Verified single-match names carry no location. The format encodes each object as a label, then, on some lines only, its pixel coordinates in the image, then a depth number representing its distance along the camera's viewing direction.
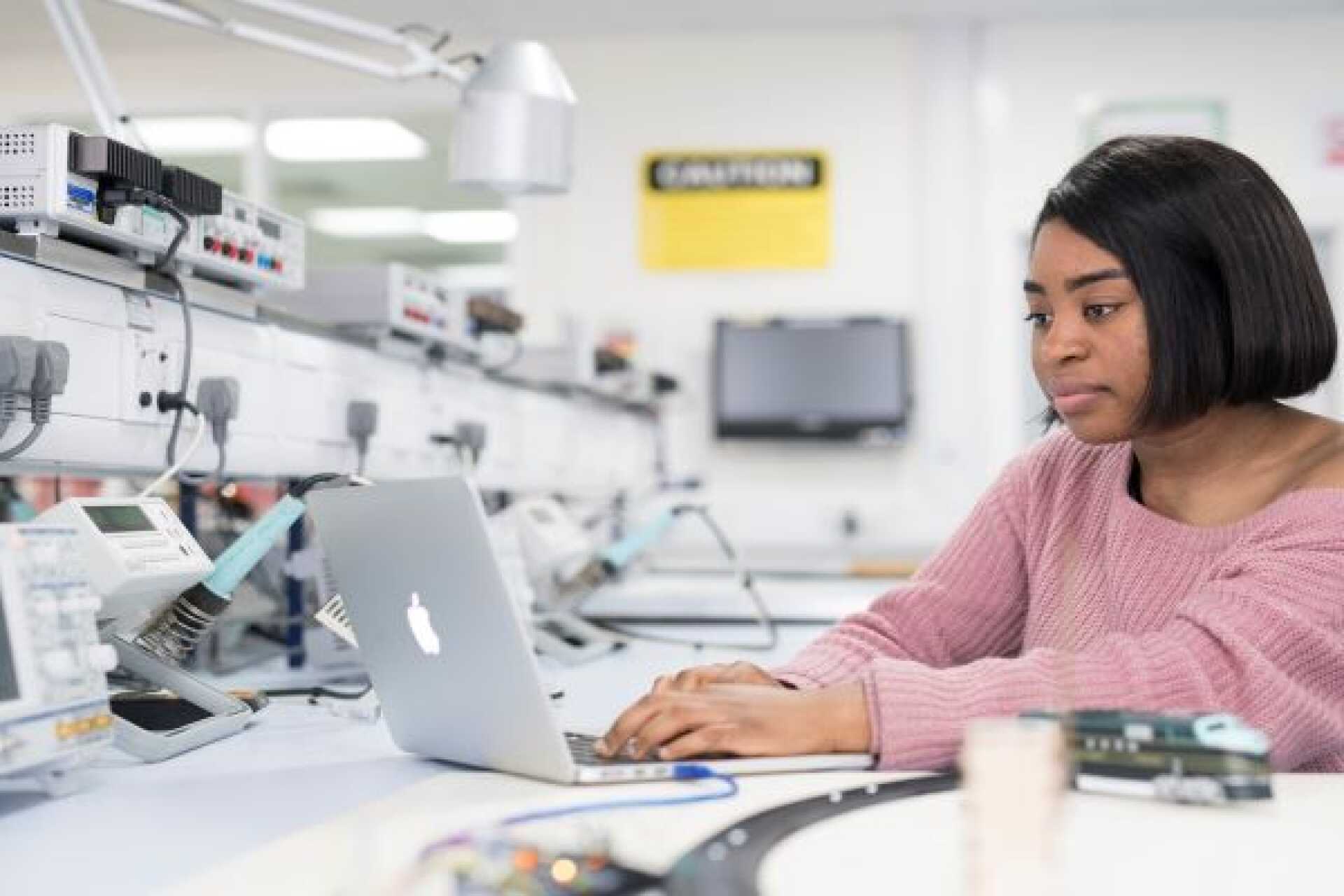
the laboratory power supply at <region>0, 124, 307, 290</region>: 1.45
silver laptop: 1.11
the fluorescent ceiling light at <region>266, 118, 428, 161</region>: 6.18
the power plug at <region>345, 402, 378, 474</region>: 2.25
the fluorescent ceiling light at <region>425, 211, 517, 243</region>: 9.13
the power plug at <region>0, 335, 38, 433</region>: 1.39
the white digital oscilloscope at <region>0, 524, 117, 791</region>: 1.08
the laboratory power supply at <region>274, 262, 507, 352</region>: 2.36
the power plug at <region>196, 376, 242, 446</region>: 1.81
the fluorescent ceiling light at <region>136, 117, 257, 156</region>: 6.17
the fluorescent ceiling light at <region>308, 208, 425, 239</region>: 9.21
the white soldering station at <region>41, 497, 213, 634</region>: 1.30
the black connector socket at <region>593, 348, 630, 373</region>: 3.94
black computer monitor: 5.62
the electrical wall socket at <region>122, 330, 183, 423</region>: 1.69
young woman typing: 1.19
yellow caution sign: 5.73
